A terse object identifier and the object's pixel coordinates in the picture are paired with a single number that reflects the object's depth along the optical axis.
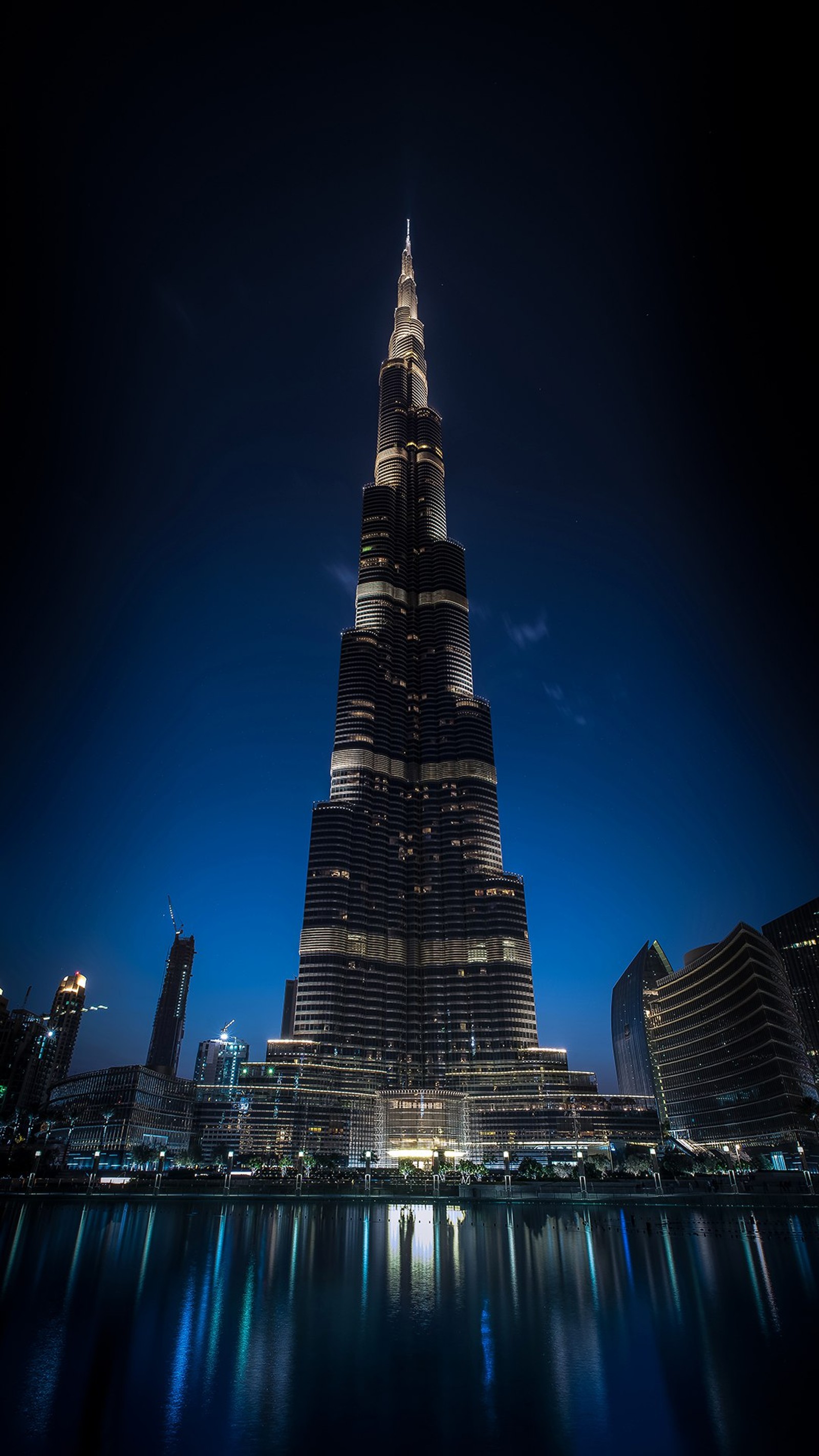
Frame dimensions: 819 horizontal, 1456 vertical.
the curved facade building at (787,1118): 191.88
